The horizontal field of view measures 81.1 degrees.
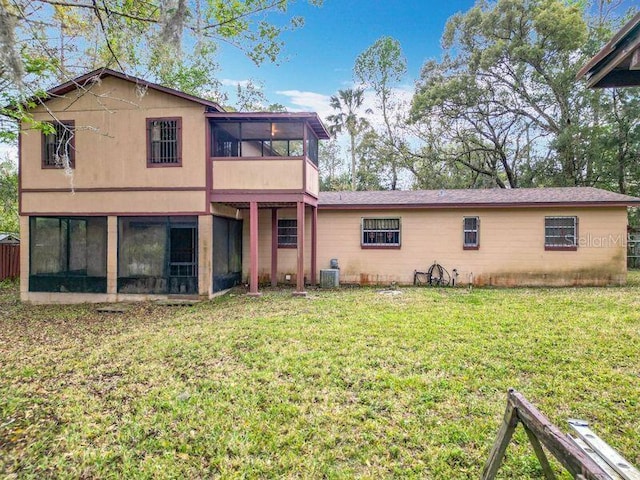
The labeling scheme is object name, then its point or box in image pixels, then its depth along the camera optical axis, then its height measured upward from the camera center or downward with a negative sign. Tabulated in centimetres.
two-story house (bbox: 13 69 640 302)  969 +141
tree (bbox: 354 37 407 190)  2378 +1105
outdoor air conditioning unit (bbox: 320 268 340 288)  1167 -108
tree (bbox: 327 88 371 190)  2569 +901
